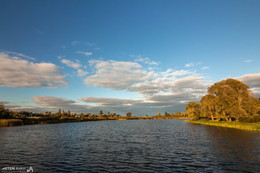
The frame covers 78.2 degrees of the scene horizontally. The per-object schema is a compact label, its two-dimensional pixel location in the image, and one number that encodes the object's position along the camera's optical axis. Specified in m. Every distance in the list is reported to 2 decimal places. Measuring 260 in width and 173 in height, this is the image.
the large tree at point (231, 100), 81.75
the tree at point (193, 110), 136.38
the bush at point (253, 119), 80.12
